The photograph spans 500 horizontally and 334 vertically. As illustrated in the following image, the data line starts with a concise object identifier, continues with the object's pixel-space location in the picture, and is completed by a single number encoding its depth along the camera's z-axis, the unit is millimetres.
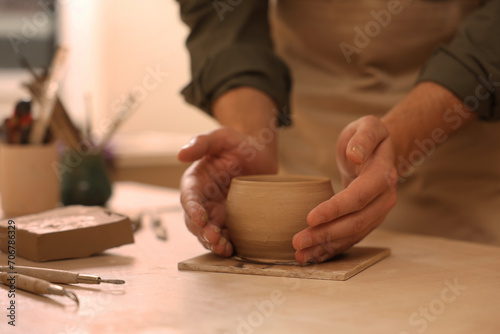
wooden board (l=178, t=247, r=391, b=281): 1063
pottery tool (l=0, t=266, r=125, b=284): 1029
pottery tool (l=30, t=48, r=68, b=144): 1421
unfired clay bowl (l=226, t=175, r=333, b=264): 1091
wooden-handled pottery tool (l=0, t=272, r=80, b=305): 1000
